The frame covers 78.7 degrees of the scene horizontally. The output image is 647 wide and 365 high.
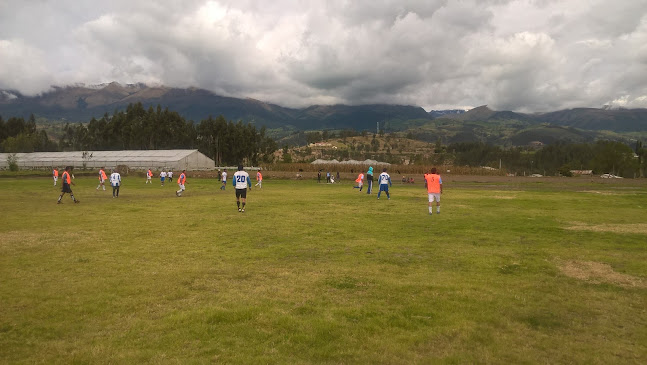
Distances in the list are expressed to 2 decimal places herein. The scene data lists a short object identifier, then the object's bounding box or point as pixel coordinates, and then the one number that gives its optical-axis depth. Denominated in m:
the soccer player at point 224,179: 39.01
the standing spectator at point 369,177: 33.72
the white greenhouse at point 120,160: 82.94
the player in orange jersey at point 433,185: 19.25
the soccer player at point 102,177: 34.62
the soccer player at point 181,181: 30.40
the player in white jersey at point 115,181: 28.23
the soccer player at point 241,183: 19.97
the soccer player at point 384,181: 27.20
